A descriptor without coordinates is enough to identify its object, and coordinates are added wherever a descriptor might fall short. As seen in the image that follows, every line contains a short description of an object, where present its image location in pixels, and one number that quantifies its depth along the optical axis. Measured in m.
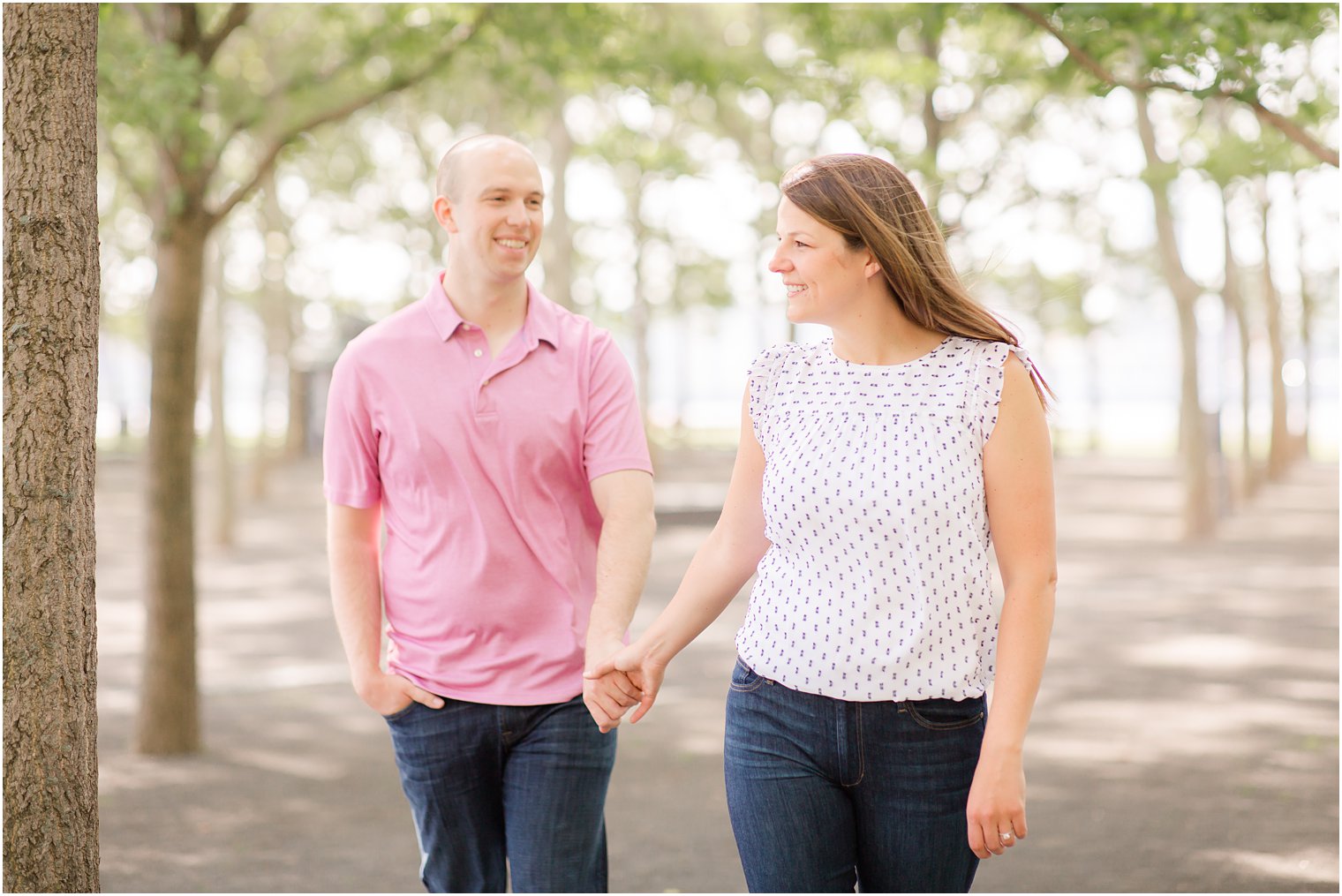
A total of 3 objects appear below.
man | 3.46
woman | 2.70
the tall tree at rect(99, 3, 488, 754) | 7.57
